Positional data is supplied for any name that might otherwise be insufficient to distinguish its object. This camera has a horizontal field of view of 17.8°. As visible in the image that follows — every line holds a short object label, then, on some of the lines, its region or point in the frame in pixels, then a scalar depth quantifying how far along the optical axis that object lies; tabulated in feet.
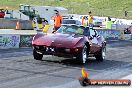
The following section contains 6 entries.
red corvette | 47.21
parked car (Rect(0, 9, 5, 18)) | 149.01
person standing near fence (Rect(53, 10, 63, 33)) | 74.70
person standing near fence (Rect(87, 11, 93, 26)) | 107.22
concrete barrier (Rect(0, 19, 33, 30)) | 131.23
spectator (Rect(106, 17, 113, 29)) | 154.20
